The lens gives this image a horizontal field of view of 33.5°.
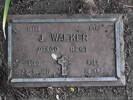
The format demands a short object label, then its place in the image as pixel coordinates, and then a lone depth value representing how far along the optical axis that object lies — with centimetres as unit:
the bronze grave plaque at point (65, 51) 243
